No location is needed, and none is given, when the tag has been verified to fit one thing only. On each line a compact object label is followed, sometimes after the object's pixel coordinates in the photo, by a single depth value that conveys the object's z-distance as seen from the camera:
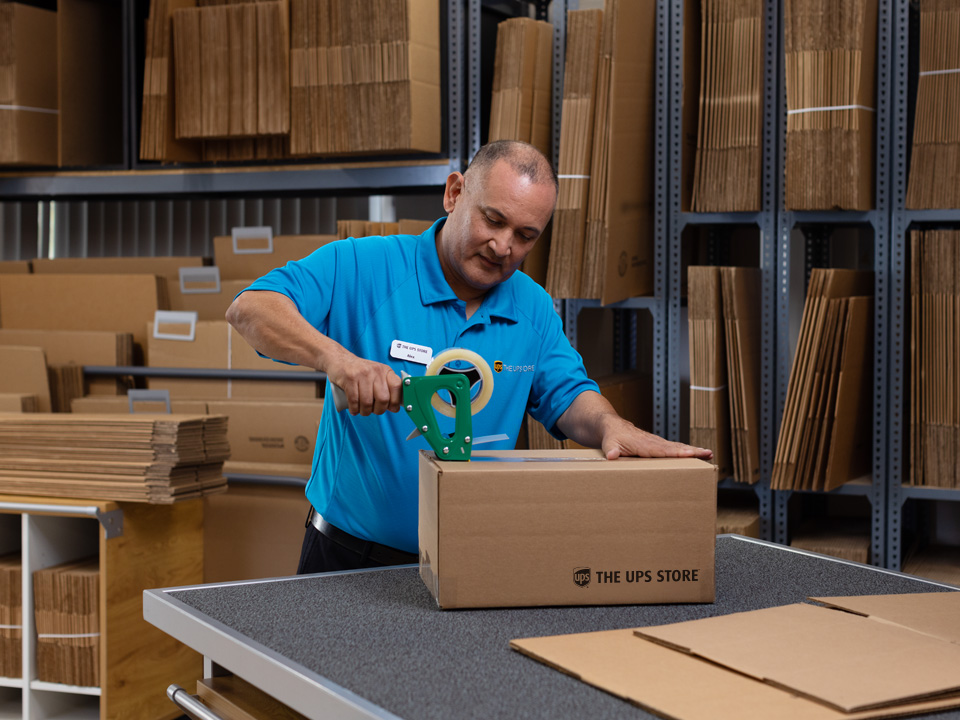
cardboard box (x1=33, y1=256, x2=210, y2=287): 3.38
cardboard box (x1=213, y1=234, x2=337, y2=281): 3.17
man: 1.71
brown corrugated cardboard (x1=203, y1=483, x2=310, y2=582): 3.13
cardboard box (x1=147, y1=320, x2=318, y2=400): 3.13
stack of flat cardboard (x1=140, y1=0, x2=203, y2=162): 3.21
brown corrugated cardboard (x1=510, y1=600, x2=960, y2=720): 0.96
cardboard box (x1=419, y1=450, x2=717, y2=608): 1.31
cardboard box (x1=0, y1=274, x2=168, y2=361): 3.29
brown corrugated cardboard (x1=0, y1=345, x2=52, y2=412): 3.15
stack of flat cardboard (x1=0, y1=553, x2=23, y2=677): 2.90
